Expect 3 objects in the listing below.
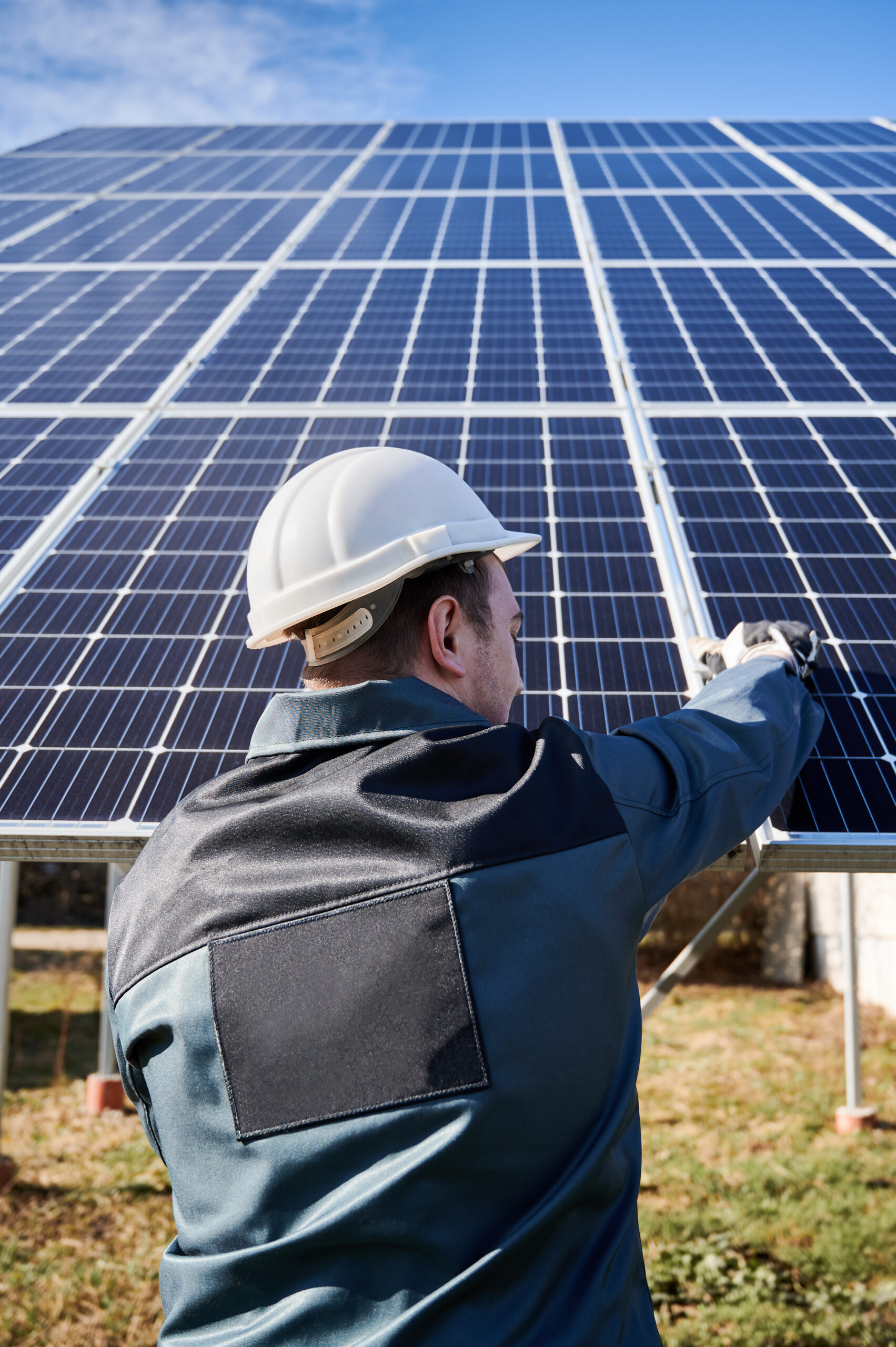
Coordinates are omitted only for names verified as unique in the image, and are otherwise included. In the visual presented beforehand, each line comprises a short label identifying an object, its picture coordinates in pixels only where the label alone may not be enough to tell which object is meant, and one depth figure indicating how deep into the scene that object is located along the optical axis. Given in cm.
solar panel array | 330
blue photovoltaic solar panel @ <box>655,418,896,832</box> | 293
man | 165
